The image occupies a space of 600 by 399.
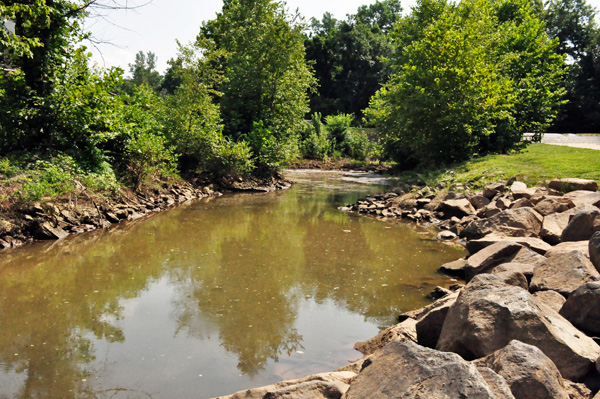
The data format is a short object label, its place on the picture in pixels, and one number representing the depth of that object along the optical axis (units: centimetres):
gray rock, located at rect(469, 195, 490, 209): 1366
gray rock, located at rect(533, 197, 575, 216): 1002
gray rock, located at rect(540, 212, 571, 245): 841
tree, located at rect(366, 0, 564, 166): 2041
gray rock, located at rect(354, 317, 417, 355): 533
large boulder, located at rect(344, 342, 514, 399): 304
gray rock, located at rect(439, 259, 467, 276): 871
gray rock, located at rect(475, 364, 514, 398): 323
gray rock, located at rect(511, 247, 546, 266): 686
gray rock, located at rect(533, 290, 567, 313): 530
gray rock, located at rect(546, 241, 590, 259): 648
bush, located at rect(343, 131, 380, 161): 4066
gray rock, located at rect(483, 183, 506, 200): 1402
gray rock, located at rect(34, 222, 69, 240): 1091
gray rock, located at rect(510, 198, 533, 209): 1137
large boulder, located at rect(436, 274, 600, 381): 411
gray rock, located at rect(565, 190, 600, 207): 945
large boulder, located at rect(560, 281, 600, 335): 485
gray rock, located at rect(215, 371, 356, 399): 365
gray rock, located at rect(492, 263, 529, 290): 569
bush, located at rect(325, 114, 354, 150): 4209
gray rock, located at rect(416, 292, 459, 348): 508
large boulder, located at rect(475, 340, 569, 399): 346
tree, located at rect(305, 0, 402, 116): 6600
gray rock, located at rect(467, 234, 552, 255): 761
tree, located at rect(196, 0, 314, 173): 2416
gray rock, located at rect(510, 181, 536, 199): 1228
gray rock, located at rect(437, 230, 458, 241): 1210
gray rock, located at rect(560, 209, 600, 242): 757
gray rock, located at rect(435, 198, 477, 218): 1362
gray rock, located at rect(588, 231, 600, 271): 603
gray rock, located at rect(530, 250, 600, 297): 559
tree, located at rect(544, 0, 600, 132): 4834
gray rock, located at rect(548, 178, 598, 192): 1184
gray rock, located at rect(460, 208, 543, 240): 903
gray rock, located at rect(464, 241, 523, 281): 746
